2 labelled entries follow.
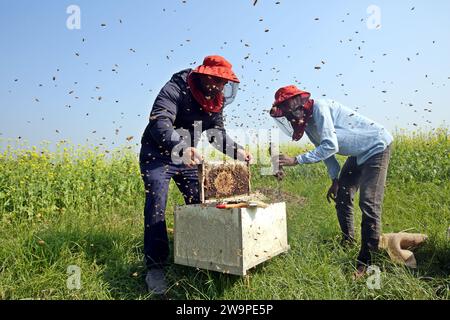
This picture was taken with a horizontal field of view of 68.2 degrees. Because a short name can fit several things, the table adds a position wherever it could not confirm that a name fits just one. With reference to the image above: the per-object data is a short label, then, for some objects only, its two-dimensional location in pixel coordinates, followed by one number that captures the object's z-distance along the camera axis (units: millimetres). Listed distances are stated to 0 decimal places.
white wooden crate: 2660
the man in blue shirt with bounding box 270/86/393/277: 3445
